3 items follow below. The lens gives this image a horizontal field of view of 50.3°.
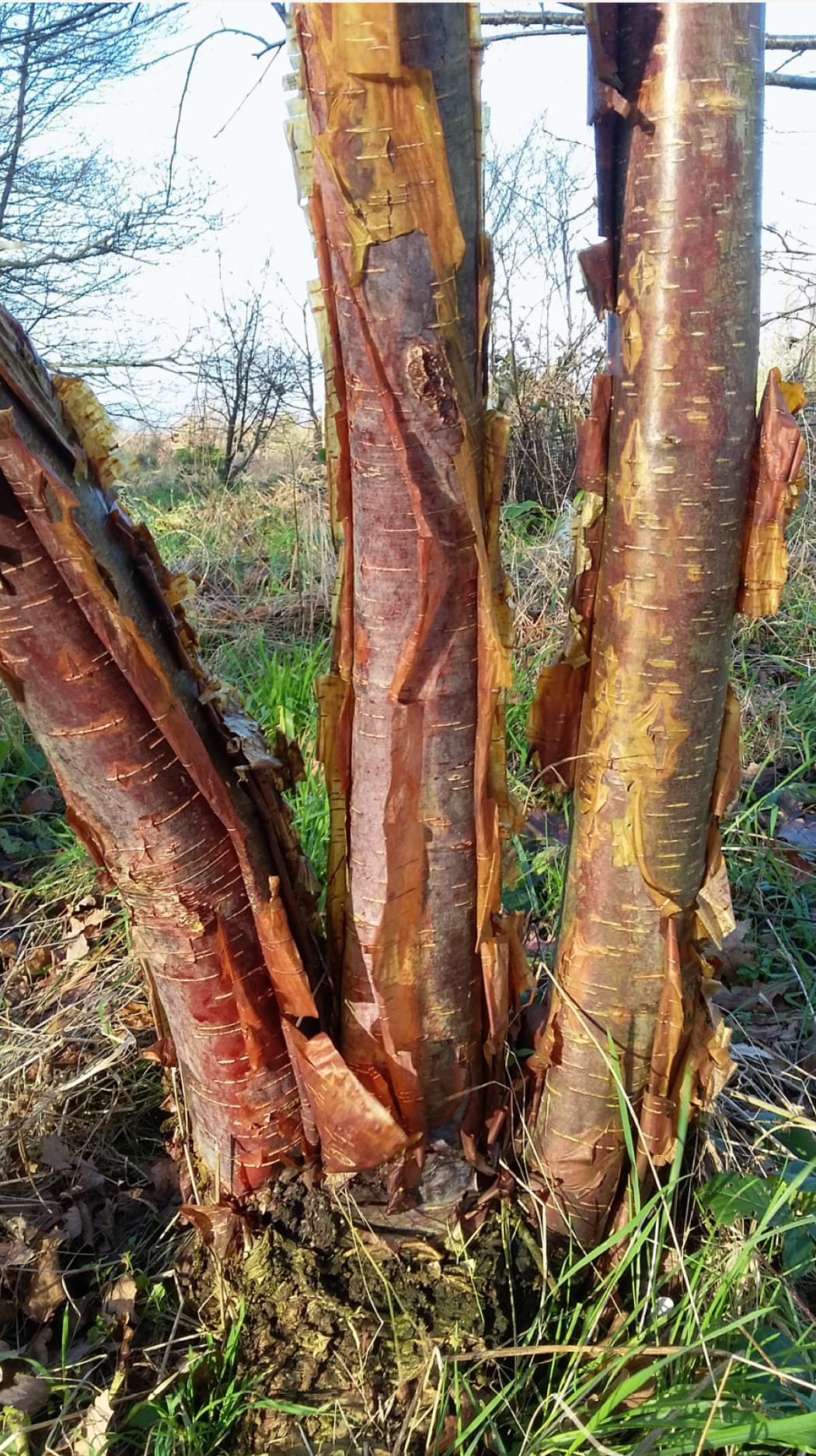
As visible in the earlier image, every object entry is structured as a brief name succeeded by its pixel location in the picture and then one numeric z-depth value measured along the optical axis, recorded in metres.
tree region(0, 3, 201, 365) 5.63
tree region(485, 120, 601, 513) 4.64
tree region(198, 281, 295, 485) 6.29
